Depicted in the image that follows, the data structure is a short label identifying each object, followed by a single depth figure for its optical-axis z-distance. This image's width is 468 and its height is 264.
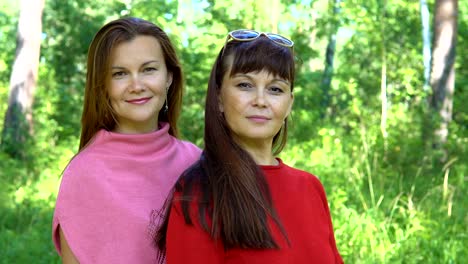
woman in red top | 1.96
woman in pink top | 2.49
